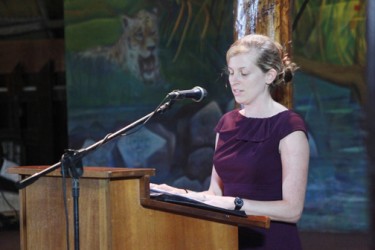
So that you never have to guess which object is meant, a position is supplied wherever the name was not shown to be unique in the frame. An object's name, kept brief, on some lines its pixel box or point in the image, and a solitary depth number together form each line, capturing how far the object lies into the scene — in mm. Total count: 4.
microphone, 5852
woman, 5902
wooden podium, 5000
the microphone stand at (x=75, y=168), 4950
